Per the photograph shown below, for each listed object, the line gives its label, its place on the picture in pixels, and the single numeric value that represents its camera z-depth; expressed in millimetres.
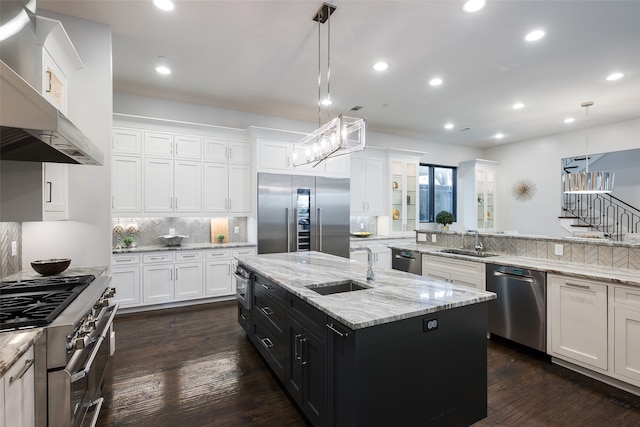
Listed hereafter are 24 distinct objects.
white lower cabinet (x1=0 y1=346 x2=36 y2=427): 1160
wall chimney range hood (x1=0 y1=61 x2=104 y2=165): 1187
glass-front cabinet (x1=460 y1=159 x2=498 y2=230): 7766
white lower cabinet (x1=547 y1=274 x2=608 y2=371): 2525
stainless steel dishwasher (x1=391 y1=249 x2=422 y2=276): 4215
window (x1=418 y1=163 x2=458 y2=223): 7719
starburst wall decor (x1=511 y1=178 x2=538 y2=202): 7415
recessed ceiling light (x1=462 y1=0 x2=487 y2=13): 2537
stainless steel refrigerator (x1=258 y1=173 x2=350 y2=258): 4977
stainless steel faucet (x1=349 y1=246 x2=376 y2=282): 2334
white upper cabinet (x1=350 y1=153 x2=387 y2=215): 6234
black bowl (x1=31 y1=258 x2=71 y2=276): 2441
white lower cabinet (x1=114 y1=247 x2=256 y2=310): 4172
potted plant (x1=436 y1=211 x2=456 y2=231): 6434
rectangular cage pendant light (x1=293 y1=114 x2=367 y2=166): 2430
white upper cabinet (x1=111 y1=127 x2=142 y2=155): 4273
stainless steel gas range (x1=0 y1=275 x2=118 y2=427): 1462
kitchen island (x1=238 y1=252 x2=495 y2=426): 1589
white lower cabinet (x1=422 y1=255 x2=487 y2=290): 3412
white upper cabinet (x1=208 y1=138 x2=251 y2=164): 4889
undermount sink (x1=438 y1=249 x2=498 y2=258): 3740
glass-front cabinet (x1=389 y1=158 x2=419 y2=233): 6703
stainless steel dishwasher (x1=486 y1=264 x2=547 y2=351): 2908
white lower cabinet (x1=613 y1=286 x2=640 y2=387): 2336
